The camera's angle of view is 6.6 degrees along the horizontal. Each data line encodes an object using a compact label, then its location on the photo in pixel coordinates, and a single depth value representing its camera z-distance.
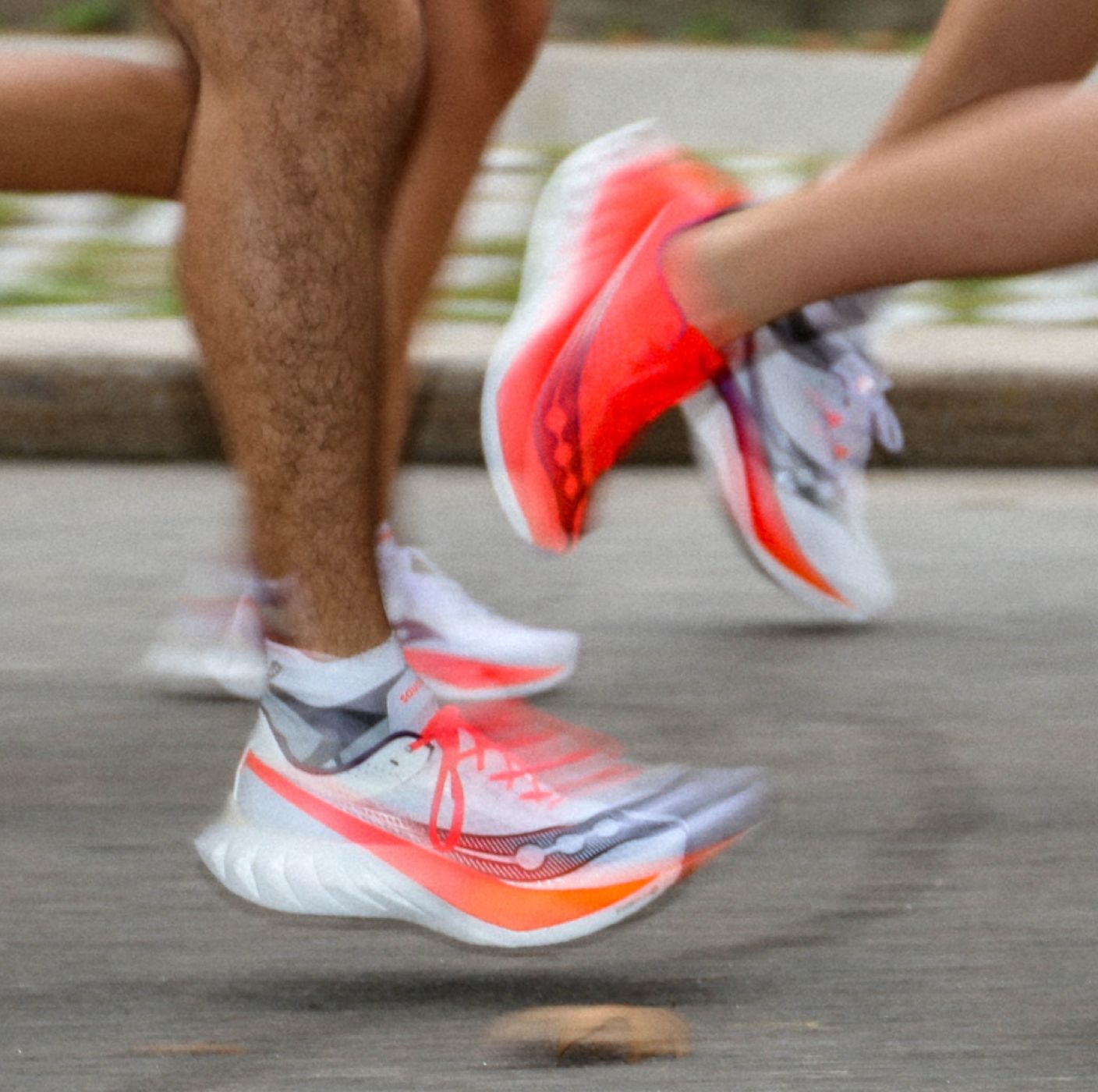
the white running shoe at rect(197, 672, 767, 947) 7.73
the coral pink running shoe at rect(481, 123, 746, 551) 8.03
